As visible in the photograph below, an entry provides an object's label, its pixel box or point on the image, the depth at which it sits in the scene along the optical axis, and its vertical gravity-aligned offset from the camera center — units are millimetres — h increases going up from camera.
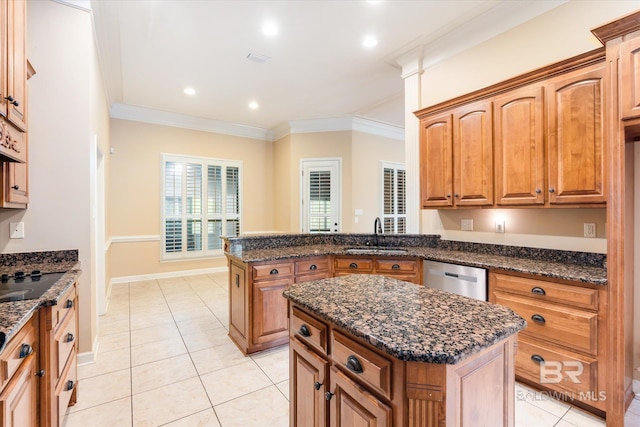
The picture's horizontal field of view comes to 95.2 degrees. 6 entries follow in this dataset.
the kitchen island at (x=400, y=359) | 865 -498
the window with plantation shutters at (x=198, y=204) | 5711 +204
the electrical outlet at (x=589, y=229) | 2230 -133
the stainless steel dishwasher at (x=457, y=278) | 2393 -580
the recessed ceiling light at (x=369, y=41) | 3238 +1939
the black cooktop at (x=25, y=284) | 1446 -398
